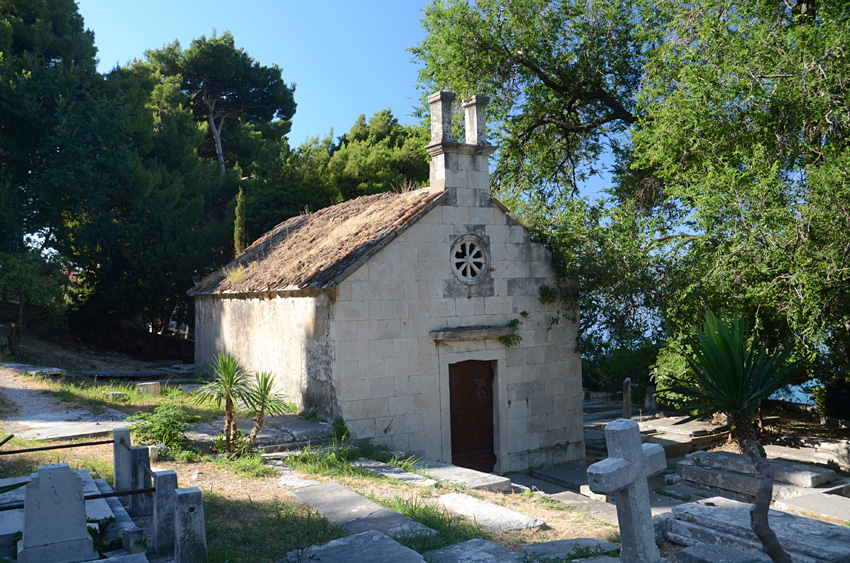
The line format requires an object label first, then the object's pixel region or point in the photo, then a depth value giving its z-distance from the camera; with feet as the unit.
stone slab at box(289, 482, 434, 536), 20.97
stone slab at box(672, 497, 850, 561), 17.66
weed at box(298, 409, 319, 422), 38.10
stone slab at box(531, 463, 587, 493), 39.42
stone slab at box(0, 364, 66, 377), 50.14
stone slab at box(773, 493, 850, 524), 25.88
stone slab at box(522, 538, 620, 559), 19.36
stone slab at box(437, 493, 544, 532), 22.61
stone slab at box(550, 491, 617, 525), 28.21
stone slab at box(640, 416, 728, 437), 47.70
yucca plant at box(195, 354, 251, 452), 31.09
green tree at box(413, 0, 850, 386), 35.04
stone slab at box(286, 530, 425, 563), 17.35
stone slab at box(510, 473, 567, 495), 38.69
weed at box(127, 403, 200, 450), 30.83
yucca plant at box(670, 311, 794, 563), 27.35
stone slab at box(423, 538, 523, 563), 18.04
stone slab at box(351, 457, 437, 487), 29.22
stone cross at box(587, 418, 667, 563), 15.99
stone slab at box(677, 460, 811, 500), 27.27
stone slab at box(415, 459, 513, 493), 29.32
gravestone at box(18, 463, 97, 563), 16.38
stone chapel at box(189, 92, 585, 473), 37.09
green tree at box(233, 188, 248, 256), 66.59
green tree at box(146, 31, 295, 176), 107.55
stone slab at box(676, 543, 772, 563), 17.04
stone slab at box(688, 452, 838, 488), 28.58
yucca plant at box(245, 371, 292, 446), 32.09
